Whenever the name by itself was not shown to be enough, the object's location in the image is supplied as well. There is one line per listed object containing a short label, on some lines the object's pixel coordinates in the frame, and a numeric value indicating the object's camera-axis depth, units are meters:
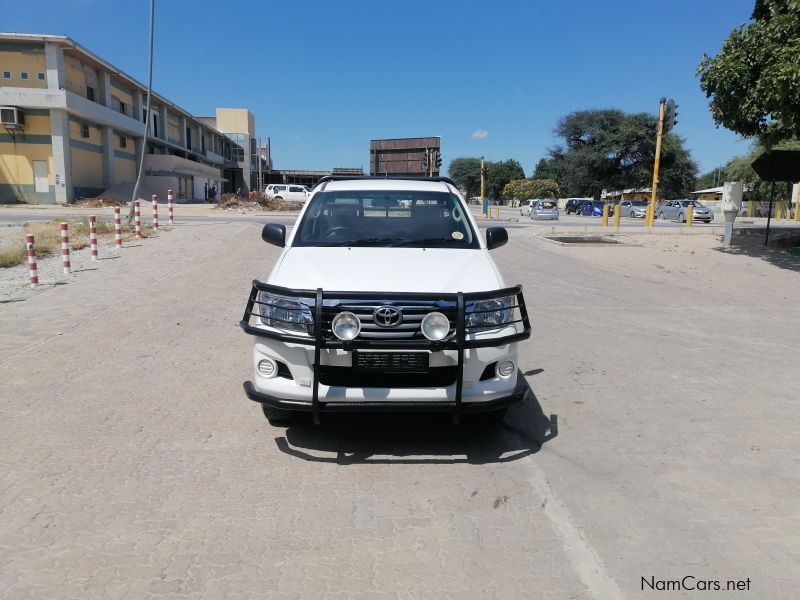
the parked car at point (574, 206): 53.91
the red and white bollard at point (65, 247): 11.20
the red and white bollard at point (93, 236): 12.69
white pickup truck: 3.72
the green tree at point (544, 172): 86.49
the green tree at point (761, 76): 11.61
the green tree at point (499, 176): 114.38
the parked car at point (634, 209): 47.91
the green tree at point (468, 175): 114.92
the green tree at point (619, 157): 64.69
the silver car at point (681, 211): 39.50
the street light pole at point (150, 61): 23.42
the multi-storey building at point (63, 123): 37.03
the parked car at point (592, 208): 50.25
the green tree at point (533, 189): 82.31
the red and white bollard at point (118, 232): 14.75
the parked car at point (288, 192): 47.72
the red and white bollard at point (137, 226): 17.17
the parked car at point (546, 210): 39.66
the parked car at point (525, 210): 49.24
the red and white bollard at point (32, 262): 9.98
